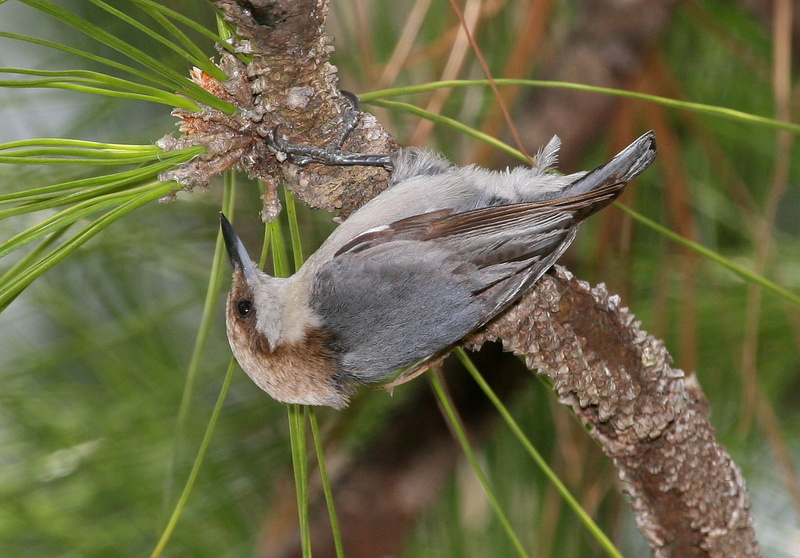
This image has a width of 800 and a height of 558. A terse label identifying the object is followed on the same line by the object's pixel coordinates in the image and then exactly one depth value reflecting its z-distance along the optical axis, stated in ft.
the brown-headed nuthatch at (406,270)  7.81
